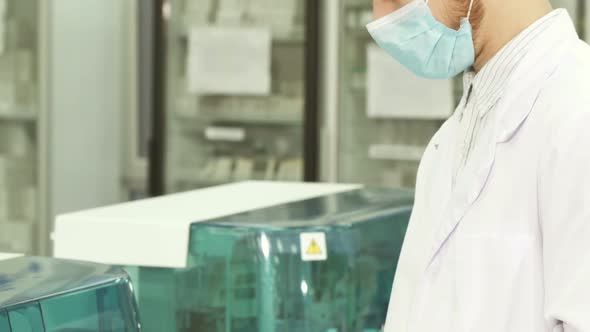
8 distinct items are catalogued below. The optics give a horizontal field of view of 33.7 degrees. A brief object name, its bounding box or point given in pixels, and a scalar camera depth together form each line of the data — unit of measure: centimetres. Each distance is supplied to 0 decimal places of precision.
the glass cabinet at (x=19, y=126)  505
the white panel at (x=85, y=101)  510
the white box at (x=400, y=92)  461
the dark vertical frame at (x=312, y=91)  466
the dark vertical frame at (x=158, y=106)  511
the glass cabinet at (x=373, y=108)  467
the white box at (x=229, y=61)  509
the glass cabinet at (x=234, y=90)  509
